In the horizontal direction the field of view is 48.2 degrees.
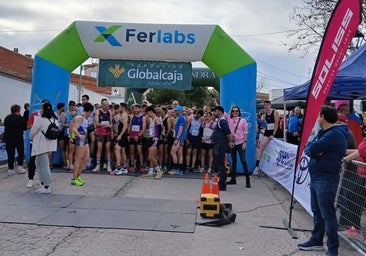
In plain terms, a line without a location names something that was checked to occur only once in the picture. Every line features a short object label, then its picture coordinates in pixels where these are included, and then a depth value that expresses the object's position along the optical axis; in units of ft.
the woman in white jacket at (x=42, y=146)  26.25
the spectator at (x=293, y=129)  41.81
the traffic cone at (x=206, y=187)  22.61
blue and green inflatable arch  36.55
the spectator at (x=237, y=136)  31.37
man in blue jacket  15.64
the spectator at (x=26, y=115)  37.21
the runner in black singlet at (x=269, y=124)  36.06
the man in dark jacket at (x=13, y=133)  33.78
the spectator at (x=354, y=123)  24.76
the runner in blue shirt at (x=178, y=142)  35.65
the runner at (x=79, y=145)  28.63
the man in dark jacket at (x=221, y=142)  28.86
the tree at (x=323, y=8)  65.00
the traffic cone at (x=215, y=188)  22.48
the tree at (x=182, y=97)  143.23
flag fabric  17.24
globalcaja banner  38.88
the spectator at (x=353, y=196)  16.75
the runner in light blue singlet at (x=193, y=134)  37.04
